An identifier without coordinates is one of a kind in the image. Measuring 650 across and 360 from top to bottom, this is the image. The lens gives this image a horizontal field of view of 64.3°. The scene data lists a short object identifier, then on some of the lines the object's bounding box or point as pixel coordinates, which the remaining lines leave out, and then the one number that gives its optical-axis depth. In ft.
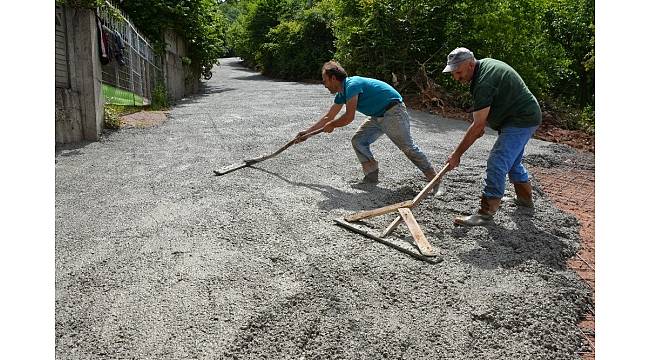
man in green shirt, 13.20
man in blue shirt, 16.26
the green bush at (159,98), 37.99
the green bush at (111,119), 25.73
